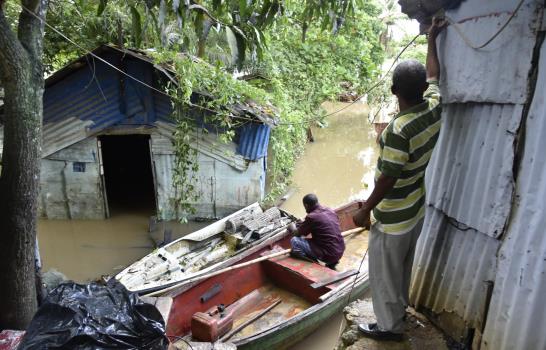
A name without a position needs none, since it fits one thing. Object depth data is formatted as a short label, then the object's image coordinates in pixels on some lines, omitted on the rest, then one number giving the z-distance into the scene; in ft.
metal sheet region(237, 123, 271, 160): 28.43
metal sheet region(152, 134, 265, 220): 28.76
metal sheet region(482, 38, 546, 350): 6.11
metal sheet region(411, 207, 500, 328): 7.39
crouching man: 18.67
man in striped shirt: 7.36
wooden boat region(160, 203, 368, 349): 15.37
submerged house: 27.26
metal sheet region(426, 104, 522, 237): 6.84
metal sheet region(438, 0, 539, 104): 6.45
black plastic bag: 7.75
